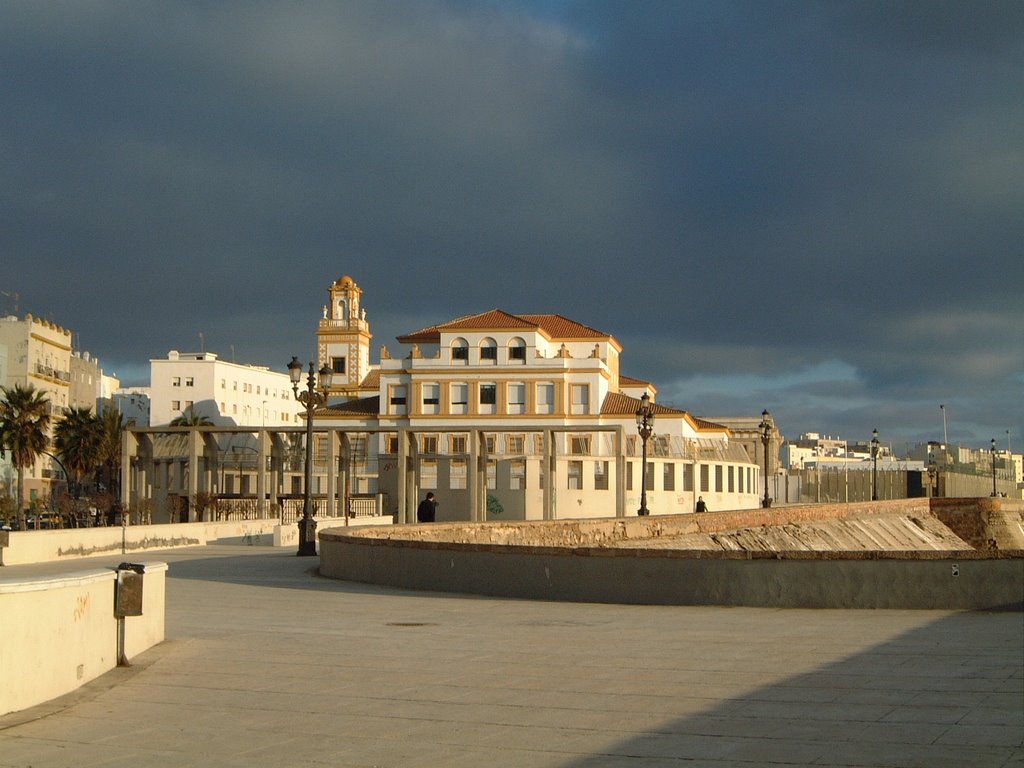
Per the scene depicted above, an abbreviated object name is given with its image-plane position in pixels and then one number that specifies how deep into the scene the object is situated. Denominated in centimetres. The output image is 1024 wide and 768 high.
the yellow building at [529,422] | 7450
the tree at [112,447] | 8400
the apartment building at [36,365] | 8412
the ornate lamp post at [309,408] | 2675
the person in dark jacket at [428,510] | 3750
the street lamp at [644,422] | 4791
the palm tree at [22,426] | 6944
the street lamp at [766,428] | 5722
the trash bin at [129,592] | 974
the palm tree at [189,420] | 10015
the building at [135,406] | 13221
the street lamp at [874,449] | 7788
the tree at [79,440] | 8212
